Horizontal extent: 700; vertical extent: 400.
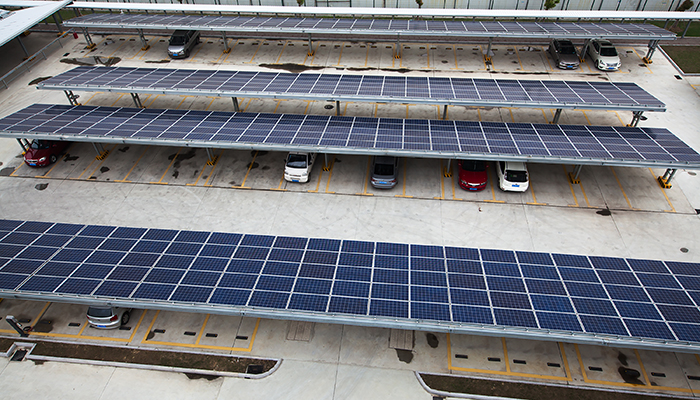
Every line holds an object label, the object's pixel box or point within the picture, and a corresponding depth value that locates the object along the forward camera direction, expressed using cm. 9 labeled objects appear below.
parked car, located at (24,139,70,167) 2592
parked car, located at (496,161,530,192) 2317
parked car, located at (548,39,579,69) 3434
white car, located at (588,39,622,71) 3400
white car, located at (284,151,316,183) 2419
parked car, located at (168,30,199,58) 3750
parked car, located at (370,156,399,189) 2363
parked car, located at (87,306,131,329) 1723
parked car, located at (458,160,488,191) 2340
